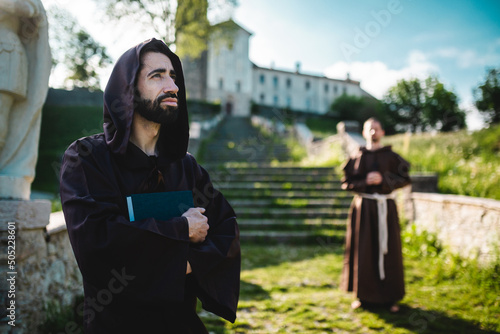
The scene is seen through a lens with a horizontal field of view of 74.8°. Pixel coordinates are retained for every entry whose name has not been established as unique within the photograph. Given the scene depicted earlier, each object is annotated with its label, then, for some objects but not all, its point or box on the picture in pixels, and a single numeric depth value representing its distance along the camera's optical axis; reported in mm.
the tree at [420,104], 40219
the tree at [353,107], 37781
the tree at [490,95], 22684
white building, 40969
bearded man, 1407
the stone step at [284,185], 9395
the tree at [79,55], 28547
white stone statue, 2471
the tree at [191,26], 21672
